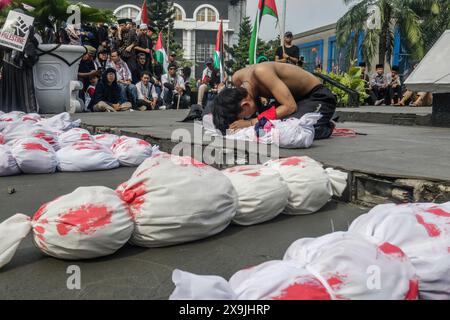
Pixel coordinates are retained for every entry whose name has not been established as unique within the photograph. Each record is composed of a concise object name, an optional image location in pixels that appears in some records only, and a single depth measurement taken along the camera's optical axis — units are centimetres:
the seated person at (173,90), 1155
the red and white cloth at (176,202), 184
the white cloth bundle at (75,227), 167
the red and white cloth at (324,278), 122
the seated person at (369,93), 1259
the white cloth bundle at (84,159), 363
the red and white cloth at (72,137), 411
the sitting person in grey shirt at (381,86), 1312
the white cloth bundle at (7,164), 338
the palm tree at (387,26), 1736
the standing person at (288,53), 1002
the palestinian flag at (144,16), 1338
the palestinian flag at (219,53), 1455
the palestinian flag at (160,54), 1430
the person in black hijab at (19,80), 743
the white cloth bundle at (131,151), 379
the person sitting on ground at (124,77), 958
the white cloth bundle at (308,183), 232
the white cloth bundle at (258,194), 216
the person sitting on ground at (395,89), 1307
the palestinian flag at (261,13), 1103
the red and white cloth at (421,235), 140
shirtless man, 381
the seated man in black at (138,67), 1035
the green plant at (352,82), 1060
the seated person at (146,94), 1000
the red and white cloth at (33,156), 347
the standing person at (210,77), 1371
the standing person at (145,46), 1055
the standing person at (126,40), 1029
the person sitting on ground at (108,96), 891
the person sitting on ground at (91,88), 914
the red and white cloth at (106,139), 411
